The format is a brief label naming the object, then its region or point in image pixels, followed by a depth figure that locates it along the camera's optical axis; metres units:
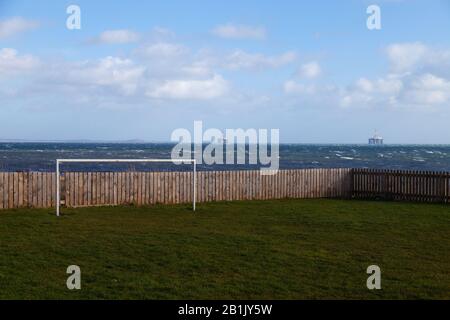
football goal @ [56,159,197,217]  17.92
